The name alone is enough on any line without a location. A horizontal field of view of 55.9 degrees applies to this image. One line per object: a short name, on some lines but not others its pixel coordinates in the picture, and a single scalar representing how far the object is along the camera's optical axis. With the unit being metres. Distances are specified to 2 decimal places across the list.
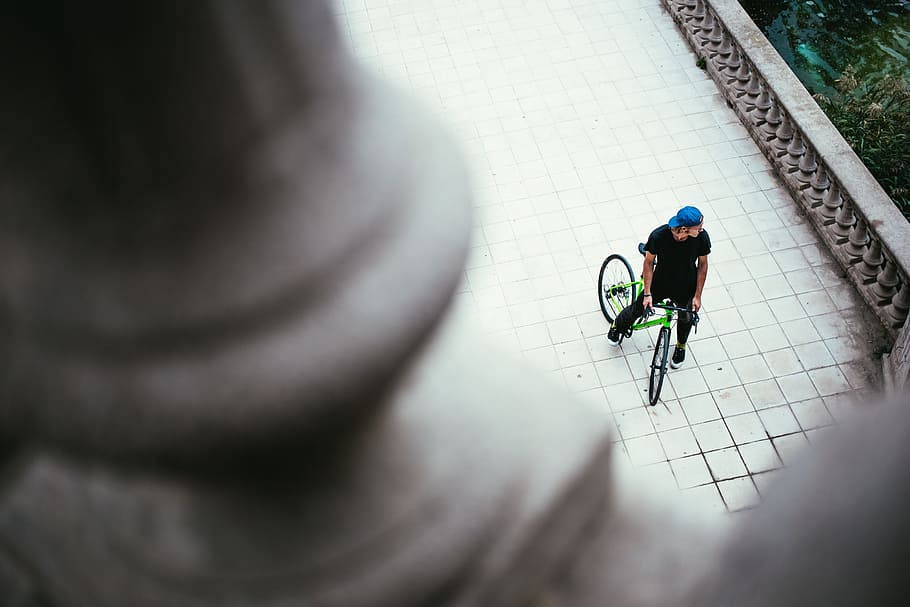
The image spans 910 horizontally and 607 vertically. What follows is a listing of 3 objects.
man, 6.04
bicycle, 6.65
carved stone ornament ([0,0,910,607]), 0.76
